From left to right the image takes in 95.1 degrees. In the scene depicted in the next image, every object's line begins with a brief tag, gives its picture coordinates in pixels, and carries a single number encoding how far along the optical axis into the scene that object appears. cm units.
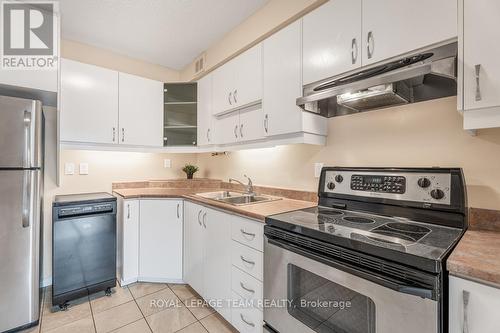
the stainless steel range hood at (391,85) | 98
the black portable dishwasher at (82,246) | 191
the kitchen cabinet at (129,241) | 222
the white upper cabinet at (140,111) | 248
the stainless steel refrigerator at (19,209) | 156
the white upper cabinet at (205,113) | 254
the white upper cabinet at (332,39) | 130
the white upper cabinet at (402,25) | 101
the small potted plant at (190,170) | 312
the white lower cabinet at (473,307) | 68
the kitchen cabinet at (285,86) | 159
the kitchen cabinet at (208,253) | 171
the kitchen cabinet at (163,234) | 226
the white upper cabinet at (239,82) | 192
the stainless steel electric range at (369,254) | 79
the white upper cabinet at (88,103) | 215
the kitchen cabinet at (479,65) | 88
